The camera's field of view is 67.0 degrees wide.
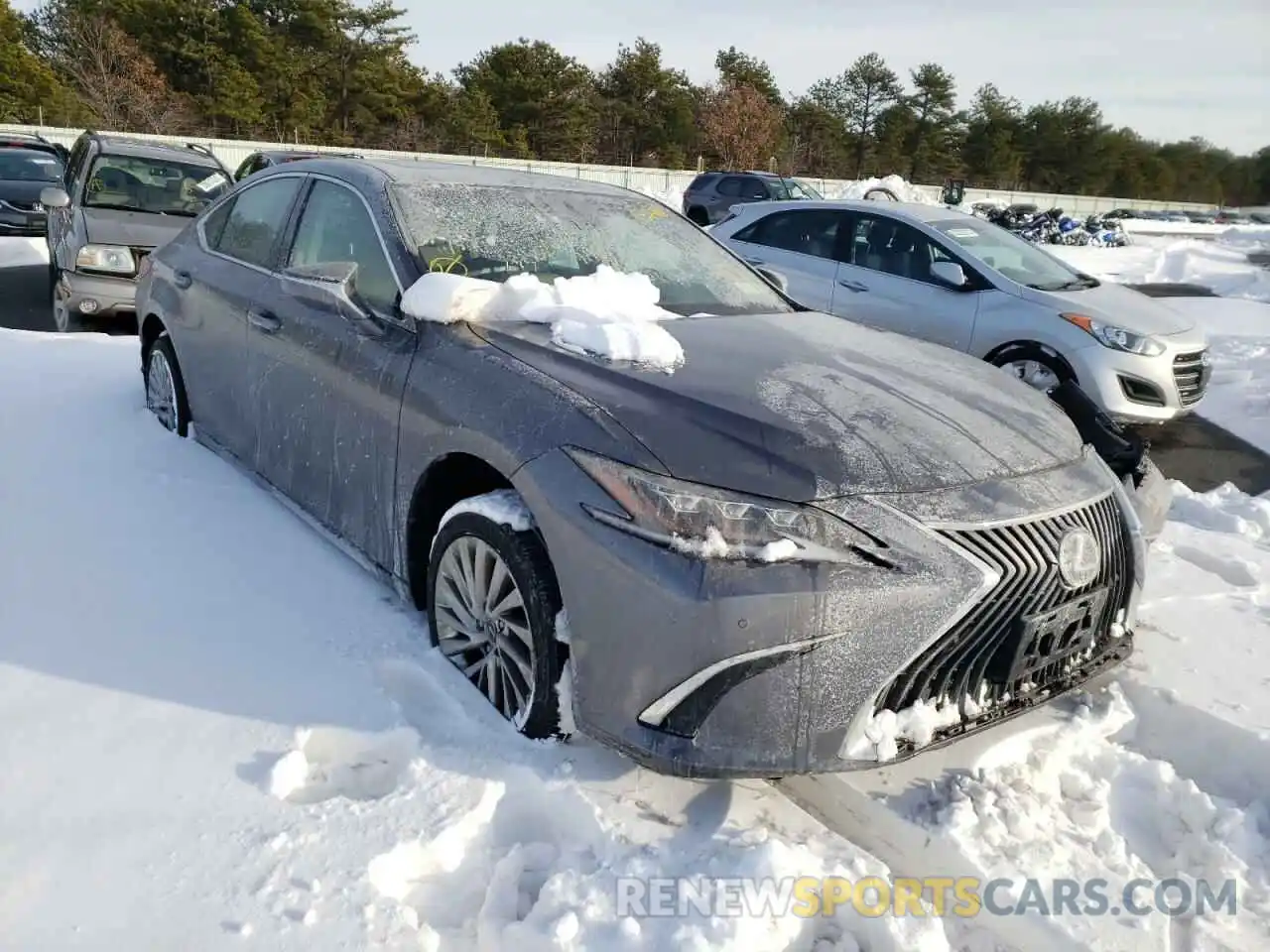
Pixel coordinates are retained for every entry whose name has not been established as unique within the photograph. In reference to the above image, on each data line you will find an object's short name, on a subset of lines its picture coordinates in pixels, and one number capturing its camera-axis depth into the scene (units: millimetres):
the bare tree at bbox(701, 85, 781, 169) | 56062
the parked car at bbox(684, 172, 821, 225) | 20938
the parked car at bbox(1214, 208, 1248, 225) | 62484
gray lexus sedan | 2193
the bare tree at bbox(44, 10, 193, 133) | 35906
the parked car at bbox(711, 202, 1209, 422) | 6535
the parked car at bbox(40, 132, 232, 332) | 7328
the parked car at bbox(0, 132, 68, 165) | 13469
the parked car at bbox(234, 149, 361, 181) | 13580
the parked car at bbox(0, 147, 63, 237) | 11688
